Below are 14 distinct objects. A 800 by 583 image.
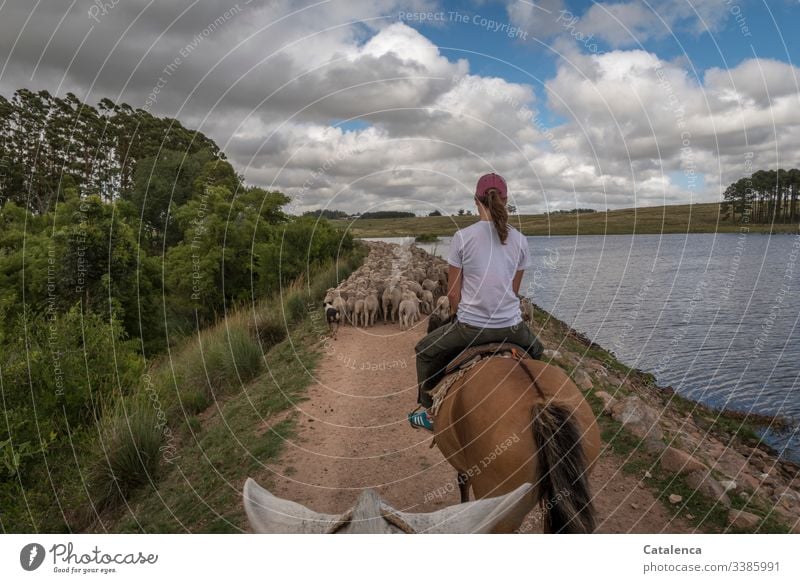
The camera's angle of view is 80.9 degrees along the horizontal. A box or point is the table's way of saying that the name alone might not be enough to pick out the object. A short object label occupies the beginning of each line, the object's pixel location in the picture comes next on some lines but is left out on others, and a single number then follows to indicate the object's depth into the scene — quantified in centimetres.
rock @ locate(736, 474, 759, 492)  616
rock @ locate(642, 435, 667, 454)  665
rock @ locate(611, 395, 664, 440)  710
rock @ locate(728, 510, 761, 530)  500
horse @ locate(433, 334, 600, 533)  301
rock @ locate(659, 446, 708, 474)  602
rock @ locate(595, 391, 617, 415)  802
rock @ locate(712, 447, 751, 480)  687
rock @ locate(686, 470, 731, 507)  546
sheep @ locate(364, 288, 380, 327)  1648
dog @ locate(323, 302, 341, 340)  1538
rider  414
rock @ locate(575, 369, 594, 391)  909
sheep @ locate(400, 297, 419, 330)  1584
